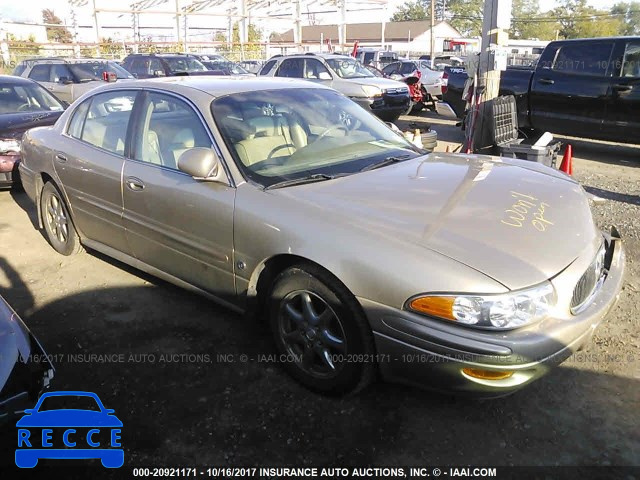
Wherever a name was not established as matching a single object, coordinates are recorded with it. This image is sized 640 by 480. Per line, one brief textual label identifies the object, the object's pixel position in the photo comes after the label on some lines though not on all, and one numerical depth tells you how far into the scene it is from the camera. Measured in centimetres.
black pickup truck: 844
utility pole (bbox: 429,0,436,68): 3526
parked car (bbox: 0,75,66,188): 659
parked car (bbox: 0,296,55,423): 223
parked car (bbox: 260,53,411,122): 1216
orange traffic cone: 601
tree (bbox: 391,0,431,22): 8531
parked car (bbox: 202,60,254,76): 1729
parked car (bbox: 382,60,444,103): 1602
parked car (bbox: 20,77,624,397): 232
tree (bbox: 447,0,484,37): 8062
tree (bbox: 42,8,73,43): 5356
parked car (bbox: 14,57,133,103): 1236
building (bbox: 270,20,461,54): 6475
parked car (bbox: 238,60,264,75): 2403
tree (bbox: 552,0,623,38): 6222
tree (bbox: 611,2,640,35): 6781
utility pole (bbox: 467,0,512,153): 677
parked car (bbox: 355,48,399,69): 2645
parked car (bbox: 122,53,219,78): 1609
